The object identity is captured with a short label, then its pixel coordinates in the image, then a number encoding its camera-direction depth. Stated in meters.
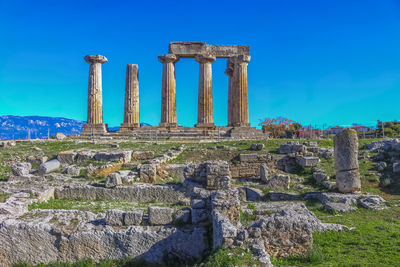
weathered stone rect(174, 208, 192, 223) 7.73
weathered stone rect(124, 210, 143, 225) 7.57
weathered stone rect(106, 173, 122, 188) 12.10
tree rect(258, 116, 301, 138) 55.16
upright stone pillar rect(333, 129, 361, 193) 12.62
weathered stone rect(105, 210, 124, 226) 7.57
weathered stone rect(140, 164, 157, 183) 13.44
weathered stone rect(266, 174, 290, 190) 13.91
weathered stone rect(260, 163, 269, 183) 14.58
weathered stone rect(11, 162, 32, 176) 14.09
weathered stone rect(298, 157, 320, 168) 16.41
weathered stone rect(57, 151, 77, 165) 17.38
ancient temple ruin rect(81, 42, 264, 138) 31.33
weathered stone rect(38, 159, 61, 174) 14.95
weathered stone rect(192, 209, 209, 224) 7.77
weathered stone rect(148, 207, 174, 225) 7.58
